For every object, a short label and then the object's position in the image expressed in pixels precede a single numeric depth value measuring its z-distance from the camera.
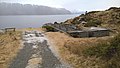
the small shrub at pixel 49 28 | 14.49
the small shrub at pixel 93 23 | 15.96
